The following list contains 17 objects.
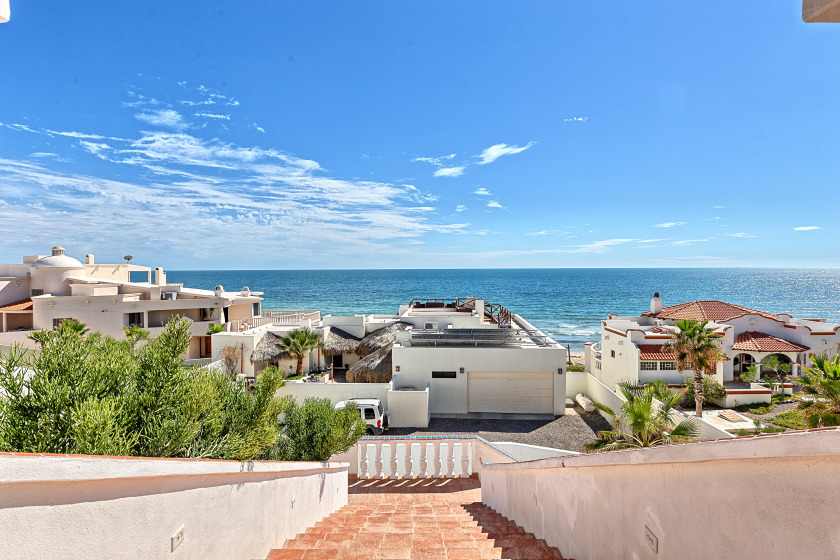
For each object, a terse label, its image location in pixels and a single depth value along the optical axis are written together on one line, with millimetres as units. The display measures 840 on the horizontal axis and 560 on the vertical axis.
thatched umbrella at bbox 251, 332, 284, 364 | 21484
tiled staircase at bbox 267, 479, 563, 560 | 5141
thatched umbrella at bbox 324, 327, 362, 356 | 23870
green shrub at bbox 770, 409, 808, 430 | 13088
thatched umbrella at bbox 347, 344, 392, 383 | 19870
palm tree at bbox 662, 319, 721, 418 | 16438
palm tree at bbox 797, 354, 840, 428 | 10250
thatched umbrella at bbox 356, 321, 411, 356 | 23156
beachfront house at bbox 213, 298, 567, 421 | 17703
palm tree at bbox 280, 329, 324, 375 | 21844
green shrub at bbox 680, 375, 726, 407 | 17562
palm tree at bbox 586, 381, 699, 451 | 9245
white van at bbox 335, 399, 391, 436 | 15766
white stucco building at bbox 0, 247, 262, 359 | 25078
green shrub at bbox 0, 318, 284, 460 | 3318
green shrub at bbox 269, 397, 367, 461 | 9516
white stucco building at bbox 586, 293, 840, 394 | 19062
